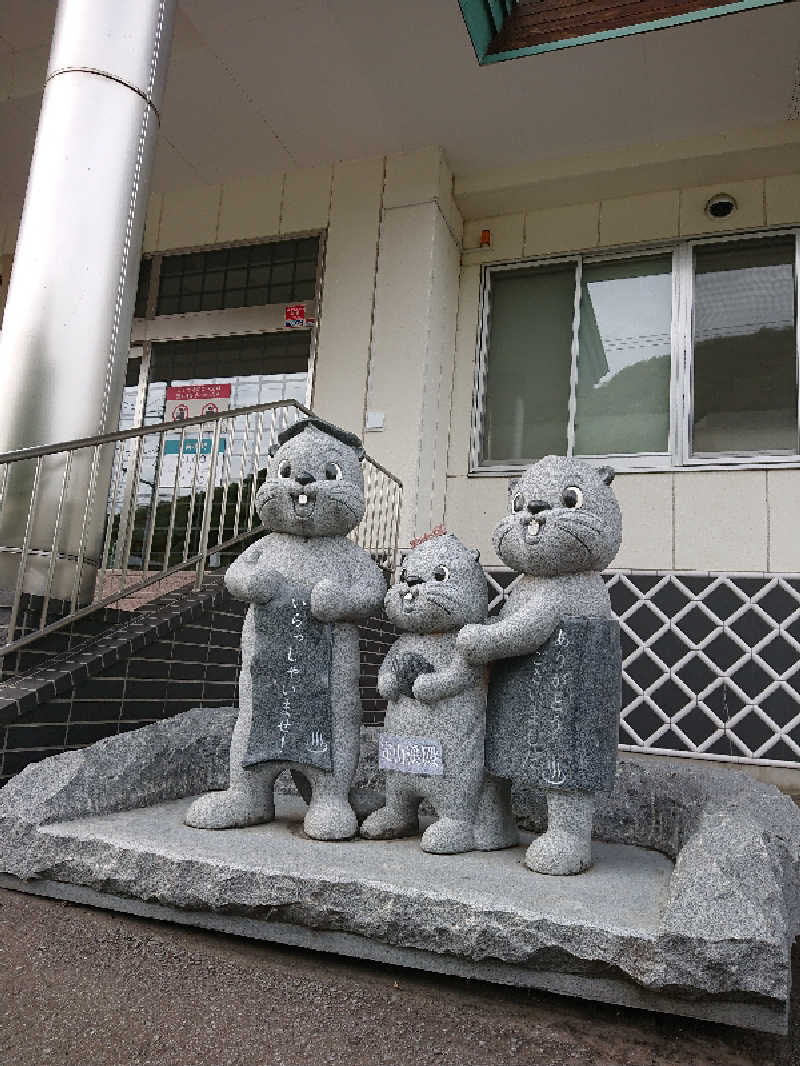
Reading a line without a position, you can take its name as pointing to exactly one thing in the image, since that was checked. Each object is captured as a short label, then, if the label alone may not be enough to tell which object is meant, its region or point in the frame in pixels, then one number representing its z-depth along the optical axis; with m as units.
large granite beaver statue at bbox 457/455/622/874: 2.75
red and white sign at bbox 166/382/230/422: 7.48
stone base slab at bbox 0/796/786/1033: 2.07
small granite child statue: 2.89
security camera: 6.50
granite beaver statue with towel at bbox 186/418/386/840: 3.06
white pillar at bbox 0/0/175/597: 4.12
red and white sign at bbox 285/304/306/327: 7.24
